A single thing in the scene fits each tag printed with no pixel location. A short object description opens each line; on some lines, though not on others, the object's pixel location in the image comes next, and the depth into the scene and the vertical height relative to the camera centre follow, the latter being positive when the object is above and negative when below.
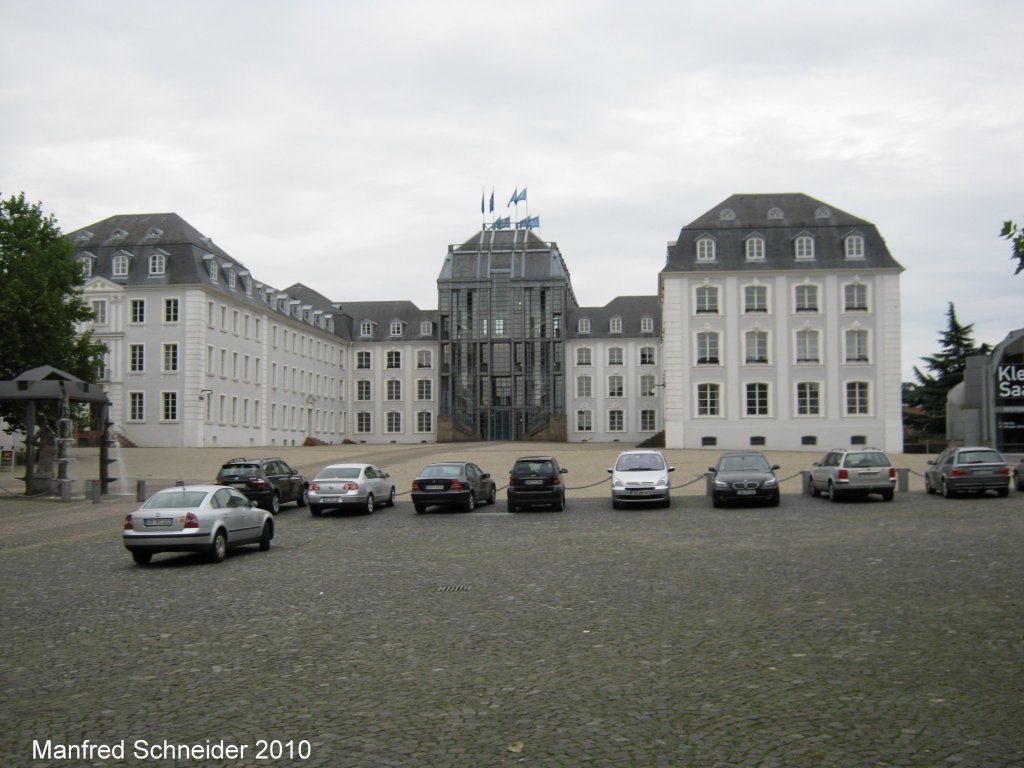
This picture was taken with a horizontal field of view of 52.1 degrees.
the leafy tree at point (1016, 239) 9.33 +1.70
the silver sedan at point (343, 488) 28.44 -1.40
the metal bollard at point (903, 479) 34.19 -1.61
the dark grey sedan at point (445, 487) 28.97 -1.44
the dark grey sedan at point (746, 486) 28.69 -1.48
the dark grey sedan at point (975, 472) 29.77 -1.23
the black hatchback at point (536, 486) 28.81 -1.43
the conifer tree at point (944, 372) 76.12 +4.24
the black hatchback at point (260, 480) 28.84 -1.16
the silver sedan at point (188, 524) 18.05 -1.49
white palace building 63.69 +6.50
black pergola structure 32.56 +1.34
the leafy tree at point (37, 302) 38.62 +5.25
